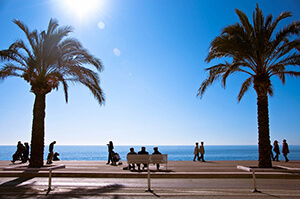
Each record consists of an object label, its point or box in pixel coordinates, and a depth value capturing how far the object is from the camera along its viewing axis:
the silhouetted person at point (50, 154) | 18.17
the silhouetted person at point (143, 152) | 15.52
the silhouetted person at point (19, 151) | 20.25
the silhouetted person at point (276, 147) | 20.94
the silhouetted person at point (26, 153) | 20.33
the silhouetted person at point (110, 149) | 18.97
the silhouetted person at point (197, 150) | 21.64
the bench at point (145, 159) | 14.19
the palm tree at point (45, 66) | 15.50
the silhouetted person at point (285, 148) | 20.38
